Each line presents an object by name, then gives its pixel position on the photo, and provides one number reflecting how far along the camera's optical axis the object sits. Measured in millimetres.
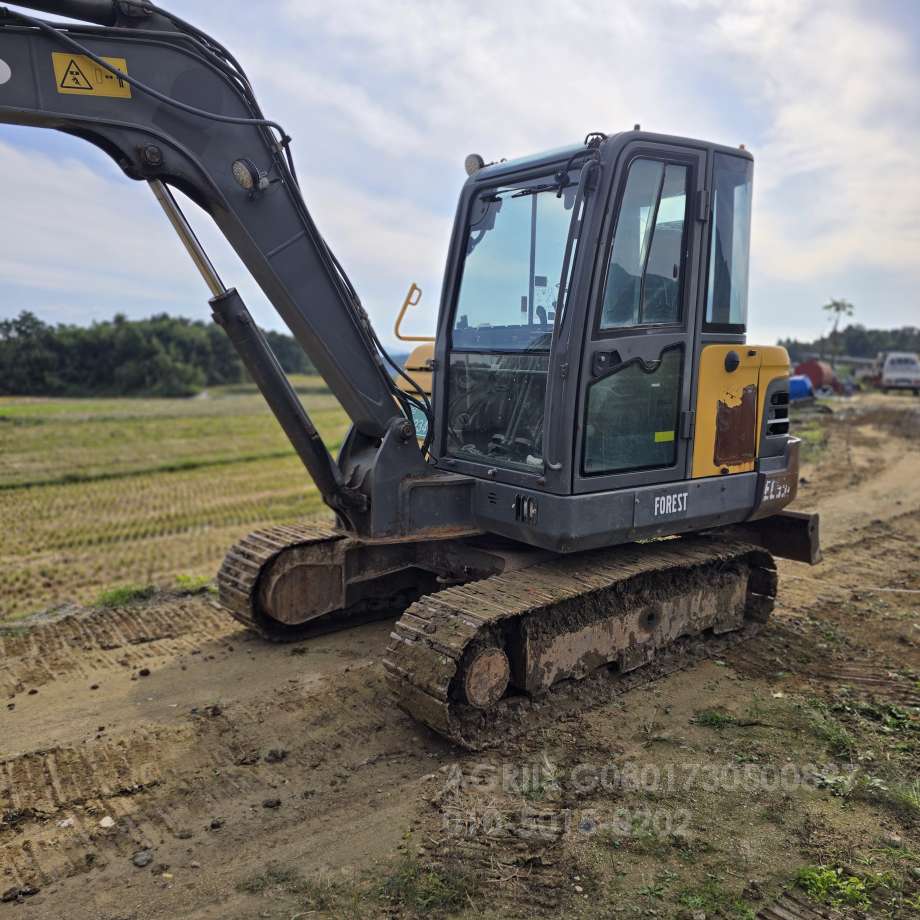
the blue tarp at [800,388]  27250
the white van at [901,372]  35844
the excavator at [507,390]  4484
